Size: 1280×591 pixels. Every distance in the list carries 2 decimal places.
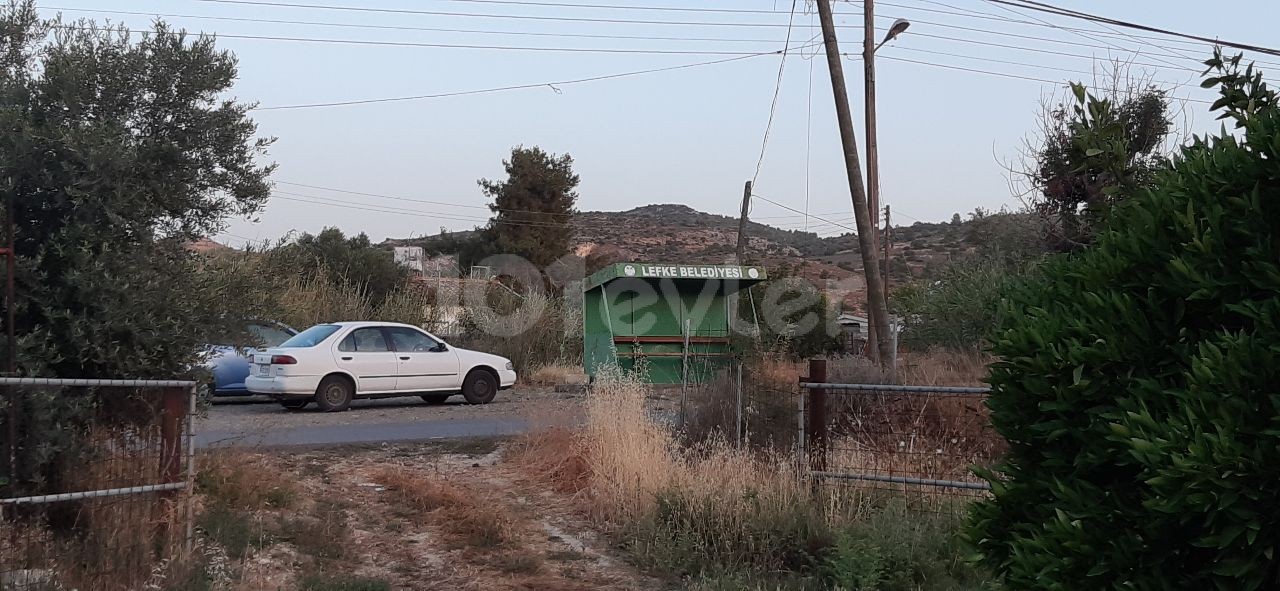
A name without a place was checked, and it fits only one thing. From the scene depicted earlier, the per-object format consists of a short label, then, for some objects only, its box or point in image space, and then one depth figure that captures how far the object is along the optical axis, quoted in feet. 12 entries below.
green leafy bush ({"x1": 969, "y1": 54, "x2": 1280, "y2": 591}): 8.10
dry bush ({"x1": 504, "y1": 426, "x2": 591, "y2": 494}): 30.22
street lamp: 58.65
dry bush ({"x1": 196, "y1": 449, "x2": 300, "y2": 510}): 24.66
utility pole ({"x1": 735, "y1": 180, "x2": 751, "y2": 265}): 115.75
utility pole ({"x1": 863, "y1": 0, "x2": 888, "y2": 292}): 58.65
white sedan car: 52.75
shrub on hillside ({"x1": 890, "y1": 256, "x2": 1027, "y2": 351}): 53.78
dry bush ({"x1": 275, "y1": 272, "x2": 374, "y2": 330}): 79.10
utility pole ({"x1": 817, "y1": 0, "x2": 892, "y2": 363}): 49.65
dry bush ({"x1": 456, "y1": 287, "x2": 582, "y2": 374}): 79.46
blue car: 57.62
